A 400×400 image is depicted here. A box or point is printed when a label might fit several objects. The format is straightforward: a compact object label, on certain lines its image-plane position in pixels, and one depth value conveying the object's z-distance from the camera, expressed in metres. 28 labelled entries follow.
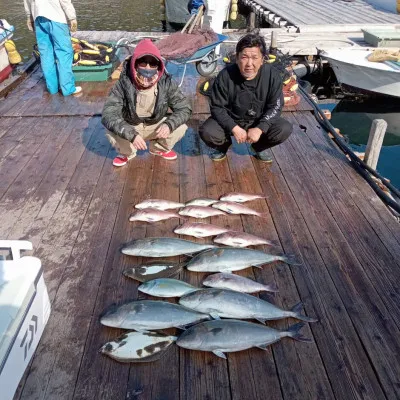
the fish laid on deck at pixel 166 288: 2.54
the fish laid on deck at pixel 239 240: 3.09
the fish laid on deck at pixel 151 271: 2.73
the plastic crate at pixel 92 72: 7.23
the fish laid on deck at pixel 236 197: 3.71
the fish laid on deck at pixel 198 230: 3.21
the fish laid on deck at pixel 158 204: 3.57
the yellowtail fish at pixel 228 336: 2.17
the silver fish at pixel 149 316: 2.29
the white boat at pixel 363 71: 8.58
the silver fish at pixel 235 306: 2.38
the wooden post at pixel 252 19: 18.41
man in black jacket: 4.02
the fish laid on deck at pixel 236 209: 3.52
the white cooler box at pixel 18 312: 1.73
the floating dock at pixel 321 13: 13.19
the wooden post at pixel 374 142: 4.44
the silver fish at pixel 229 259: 2.78
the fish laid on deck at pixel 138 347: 2.15
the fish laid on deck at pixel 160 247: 2.92
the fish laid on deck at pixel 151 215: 3.40
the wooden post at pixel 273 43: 8.89
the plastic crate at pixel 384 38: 9.55
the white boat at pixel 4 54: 7.59
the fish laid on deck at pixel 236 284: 2.61
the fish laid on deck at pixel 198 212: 3.46
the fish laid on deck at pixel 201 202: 3.61
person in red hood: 3.84
